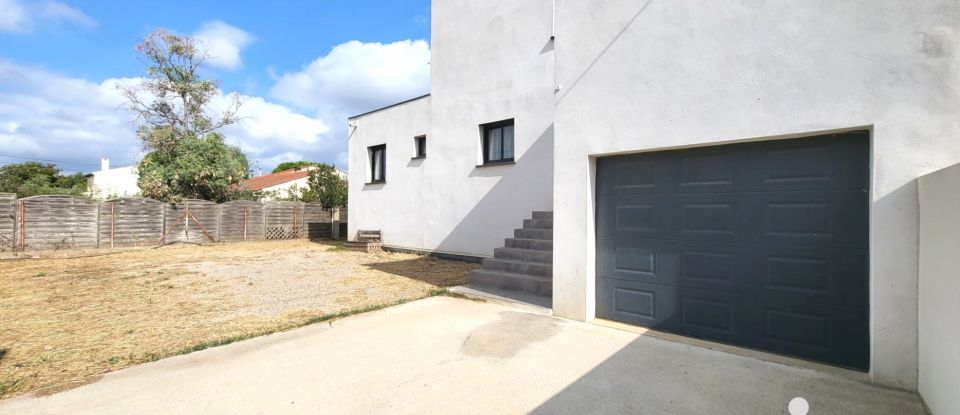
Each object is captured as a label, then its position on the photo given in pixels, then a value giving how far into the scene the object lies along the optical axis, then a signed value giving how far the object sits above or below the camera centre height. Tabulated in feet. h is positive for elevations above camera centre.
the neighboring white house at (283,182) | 112.68 +7.59
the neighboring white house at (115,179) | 121.19 +8.50
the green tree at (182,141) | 59.93 +10.64
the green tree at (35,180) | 79.77 +7.09
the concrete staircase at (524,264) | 21.10 -2.95
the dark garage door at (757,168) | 10.44 +1.41
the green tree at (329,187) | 67.92 +3.70
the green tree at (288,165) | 198.80 +21.59
